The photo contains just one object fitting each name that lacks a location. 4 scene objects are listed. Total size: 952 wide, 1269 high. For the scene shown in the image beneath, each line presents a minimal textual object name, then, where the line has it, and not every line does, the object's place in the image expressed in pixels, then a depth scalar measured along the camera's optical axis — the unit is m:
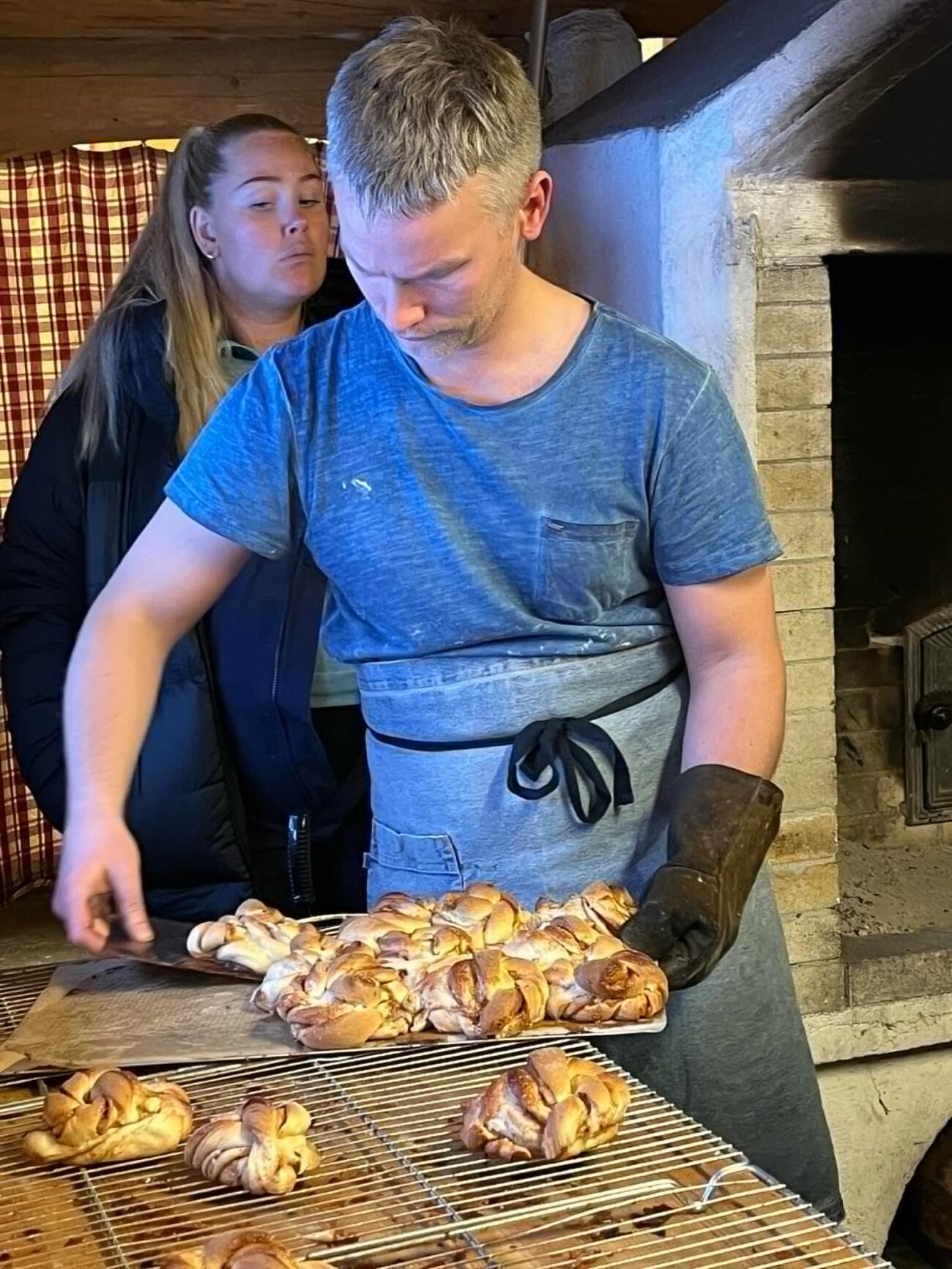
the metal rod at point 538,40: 2.51
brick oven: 2.30
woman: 2.16
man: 1.47
